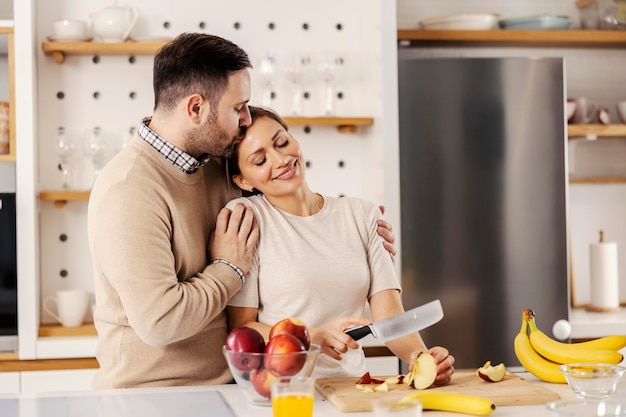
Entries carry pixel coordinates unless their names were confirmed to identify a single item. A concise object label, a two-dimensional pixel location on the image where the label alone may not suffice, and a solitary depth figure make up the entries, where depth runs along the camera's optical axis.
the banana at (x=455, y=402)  1.50
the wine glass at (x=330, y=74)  3.55
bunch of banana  1.82
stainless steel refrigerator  3.33
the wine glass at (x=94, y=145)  3.41
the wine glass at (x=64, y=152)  3.42
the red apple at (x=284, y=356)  1.54
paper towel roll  3.71
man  1.84
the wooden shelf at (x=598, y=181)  3.88
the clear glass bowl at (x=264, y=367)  1.54
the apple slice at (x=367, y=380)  1.73
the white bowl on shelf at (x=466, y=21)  3.71
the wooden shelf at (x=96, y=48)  3.38
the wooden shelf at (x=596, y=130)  3.78
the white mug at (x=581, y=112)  3.83
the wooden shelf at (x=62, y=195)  3.37
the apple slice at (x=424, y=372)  1.70
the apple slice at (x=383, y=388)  1.68
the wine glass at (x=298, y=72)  3.52
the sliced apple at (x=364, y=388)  1.67
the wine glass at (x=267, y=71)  3.50
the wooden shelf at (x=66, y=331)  3.30
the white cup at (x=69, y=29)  3.40
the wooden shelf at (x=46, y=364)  3.22
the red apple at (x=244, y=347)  1.57
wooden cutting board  1.60
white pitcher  3.42
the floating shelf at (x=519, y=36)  3.72
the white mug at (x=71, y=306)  3.38
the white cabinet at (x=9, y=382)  3.18
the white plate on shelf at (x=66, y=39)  3.41
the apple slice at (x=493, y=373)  1.76
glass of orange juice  1.37
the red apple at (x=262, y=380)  1.57
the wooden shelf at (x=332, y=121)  3.48
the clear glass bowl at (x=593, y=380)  1.55
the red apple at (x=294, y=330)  1.60
